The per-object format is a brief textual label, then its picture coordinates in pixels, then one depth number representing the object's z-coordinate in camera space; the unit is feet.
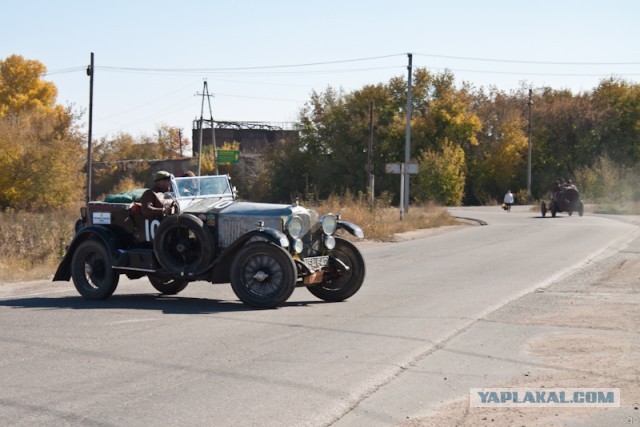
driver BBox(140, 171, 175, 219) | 43.16
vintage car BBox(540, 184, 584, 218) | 154.51
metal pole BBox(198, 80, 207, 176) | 223.02
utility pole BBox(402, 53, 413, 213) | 152.82
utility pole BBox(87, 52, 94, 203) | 152.00
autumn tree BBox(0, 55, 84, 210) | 186.91
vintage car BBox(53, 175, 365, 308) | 39.93
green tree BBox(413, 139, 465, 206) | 240.12
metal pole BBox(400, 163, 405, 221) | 128.47
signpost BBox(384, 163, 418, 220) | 128.16
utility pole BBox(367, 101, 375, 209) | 193.12
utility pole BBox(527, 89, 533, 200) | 246.88
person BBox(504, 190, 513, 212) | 190.49
